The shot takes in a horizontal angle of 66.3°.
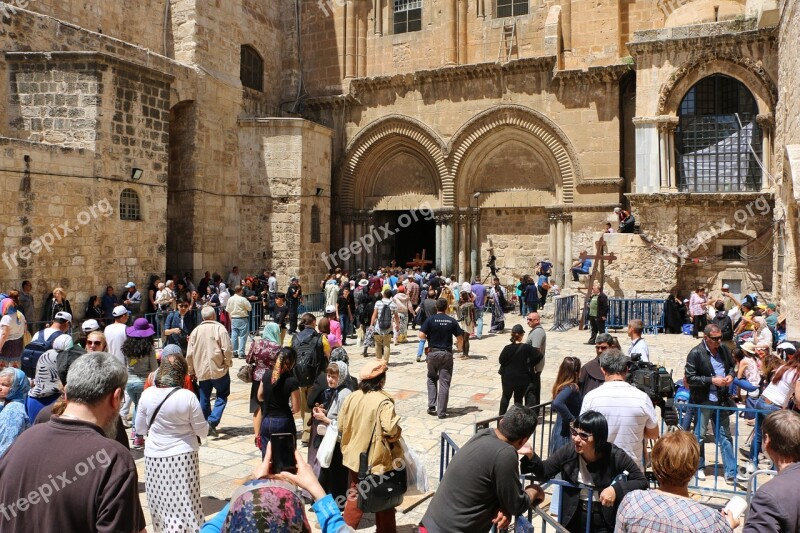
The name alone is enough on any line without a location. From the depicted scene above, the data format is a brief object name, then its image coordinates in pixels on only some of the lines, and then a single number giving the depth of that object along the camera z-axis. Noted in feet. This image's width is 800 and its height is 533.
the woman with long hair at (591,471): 11.71
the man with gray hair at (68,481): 7.72
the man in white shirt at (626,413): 14.02
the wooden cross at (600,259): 49.03
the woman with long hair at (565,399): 16.78
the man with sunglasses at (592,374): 18.63
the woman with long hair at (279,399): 16.34
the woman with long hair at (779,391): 18.03
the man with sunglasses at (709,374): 20.06
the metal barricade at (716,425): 18.17
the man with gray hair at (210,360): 22.76
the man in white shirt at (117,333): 23.29
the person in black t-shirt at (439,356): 25.34
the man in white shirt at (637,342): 22.21
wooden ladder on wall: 62.64
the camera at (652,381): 18.01
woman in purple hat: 21.50
